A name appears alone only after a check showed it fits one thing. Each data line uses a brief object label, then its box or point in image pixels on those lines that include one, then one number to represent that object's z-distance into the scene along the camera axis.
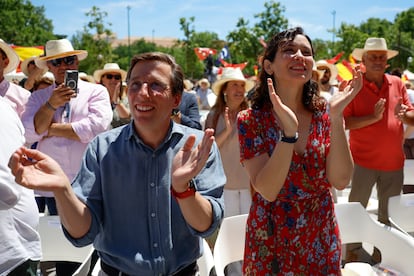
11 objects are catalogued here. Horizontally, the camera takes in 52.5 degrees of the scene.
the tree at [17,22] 25.89
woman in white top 3.67
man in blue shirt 1.67
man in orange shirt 3.95
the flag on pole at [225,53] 22.80
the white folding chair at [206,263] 2.32
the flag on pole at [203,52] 18.70
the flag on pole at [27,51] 8.12
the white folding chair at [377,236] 2.60
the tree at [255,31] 23.69
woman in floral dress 1.98
